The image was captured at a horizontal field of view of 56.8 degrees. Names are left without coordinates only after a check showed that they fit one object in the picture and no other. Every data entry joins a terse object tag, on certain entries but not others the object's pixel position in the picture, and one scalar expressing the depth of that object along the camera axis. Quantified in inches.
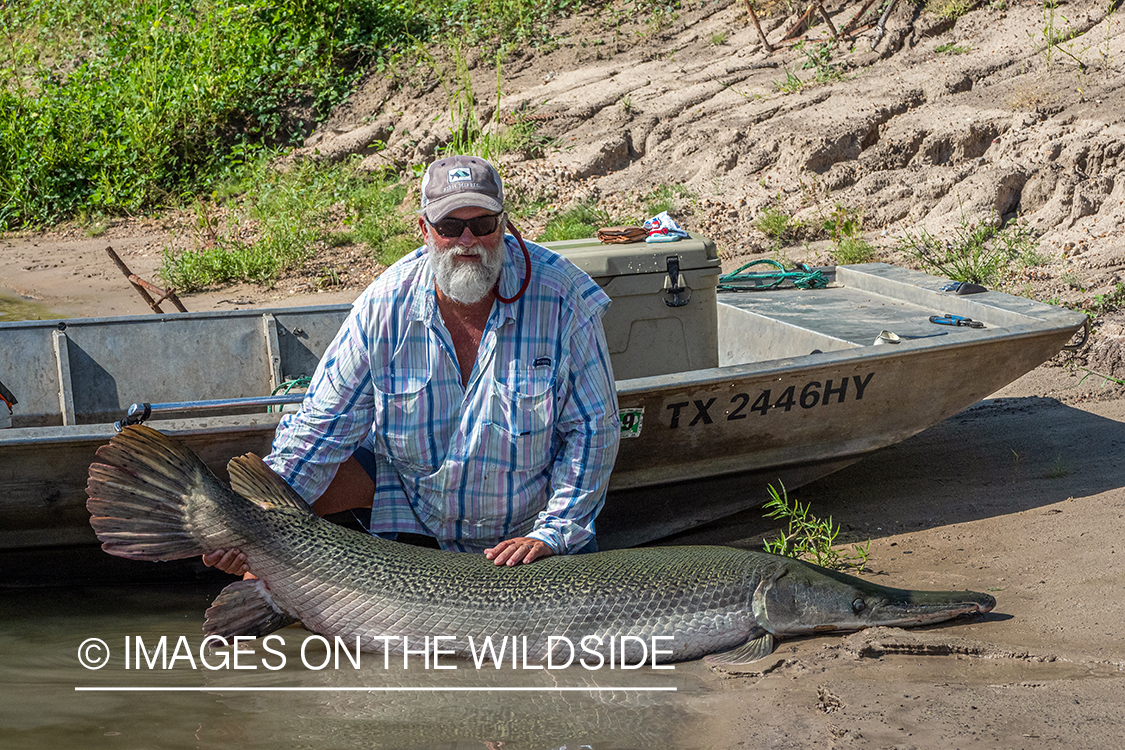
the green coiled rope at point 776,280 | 257.4
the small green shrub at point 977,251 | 288.4
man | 141.4
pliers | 204.7
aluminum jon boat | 161.9
